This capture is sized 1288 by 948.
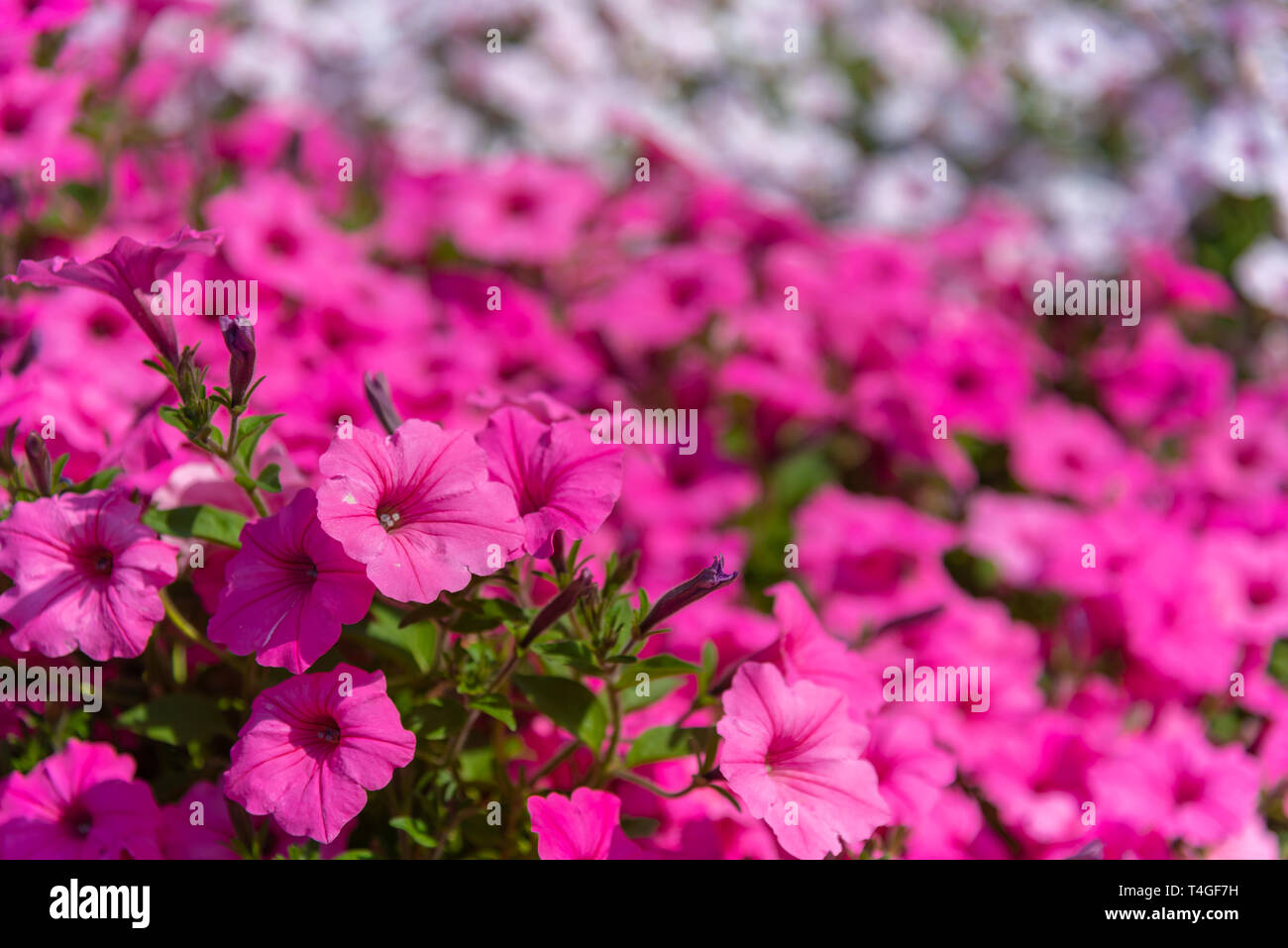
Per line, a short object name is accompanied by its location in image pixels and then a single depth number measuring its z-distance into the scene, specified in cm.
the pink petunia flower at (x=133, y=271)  63
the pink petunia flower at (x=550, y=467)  62
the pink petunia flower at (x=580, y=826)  61
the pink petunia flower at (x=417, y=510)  59
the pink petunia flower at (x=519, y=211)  102
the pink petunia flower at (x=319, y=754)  60
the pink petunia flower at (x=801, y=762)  61
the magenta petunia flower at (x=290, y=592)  59
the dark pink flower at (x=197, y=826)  65
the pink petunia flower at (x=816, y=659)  66
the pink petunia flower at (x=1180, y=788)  72
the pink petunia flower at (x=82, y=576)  61
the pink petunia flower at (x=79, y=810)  64
